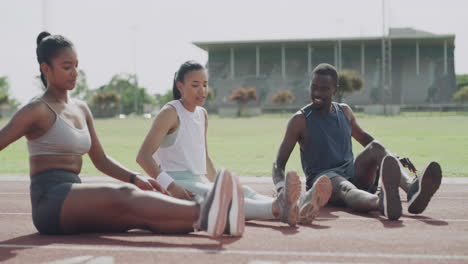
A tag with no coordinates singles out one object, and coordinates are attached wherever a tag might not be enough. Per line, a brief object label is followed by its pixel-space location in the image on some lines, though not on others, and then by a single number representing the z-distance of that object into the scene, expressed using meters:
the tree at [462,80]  122.94
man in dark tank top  6.10
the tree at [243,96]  73.75
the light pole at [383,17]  62.87
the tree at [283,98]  75.62
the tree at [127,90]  127.01
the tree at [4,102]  87.21
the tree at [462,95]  71.94
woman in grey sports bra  4.40
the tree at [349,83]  67.19
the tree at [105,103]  82.94
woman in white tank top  5.23
